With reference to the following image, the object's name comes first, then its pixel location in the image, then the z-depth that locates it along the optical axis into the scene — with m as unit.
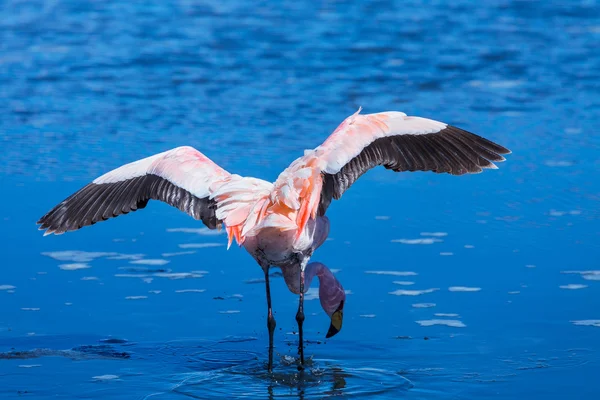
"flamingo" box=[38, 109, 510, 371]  12.72
